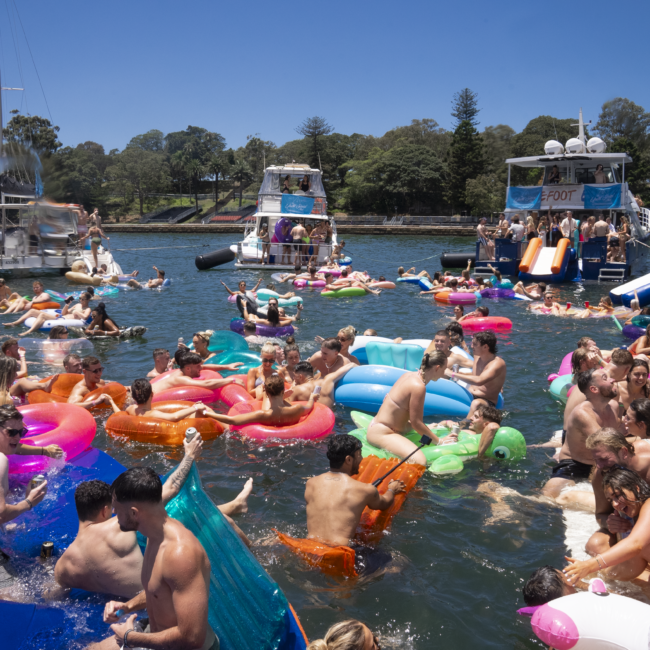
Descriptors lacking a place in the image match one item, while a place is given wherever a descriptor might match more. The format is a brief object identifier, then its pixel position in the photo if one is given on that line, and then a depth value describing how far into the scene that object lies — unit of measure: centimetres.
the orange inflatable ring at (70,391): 778
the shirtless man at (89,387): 770
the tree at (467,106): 5947
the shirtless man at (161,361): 900
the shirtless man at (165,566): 280
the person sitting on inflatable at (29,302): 1505
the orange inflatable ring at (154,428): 695
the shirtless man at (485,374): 761
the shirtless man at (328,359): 832
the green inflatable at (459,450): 629
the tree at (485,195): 5478
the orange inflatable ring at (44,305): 1491
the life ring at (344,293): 1909
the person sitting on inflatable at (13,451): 429
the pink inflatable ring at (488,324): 1334
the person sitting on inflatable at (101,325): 1303
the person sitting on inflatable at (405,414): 595
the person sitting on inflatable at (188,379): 817
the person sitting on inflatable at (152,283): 2080
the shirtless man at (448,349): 784
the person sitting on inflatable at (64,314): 1358
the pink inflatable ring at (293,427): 705
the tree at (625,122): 6475
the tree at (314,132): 6962
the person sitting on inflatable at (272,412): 703
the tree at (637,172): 5219
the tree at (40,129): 6136
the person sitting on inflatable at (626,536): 379
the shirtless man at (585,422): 545
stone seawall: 5075
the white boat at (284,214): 2448
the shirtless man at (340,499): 449
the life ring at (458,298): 1764
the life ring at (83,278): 2111
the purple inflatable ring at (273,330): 1243
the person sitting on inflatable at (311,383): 764
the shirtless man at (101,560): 370
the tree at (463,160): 5784
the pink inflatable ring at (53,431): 558
